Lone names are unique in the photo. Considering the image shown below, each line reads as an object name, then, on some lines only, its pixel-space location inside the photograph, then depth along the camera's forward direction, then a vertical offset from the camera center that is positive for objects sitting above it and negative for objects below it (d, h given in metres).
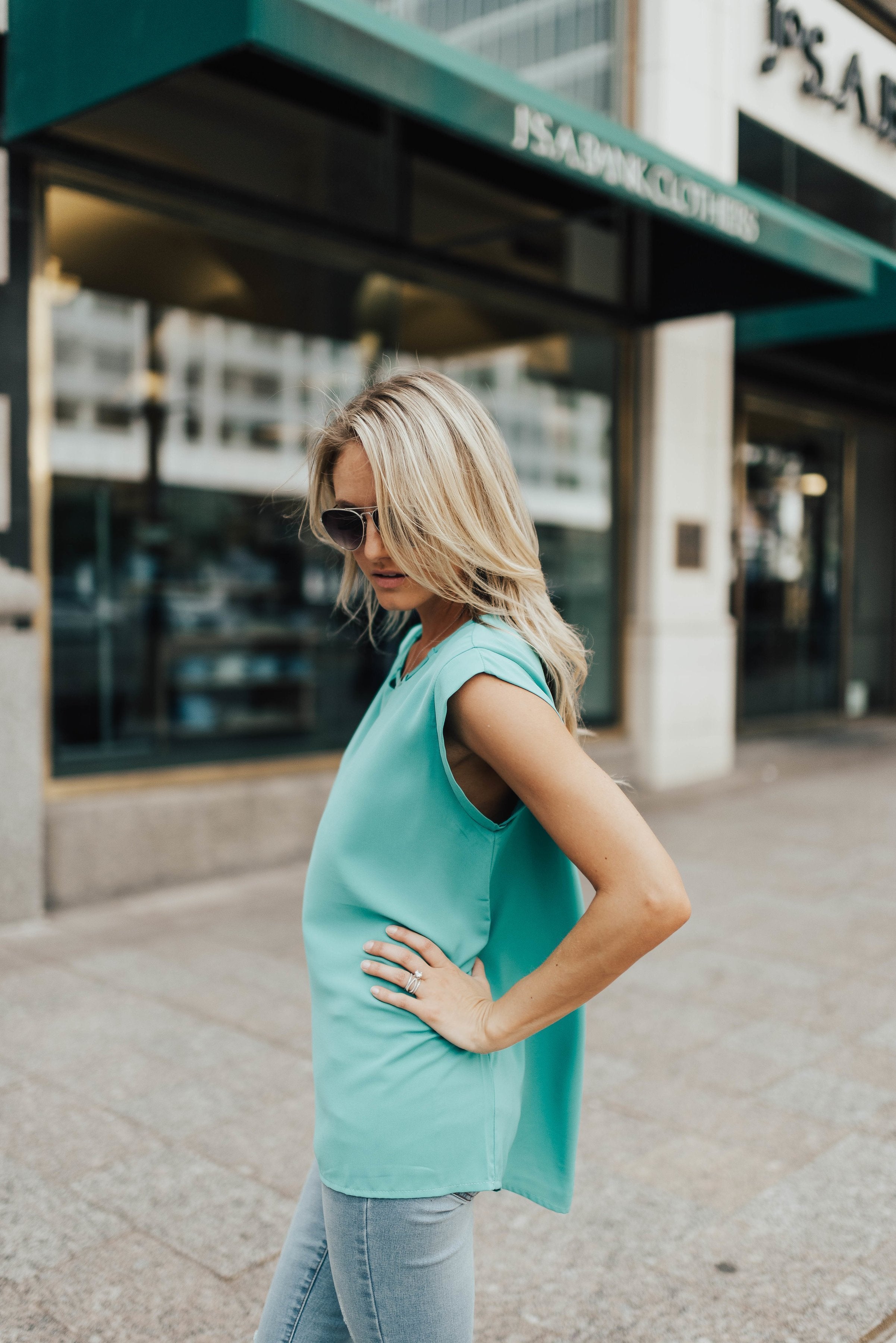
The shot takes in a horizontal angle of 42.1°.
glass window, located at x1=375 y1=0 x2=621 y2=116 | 7.81 +3.94
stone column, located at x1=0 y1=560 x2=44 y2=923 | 5.14 -0.67
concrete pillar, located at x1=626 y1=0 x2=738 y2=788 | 8.50 +1.05
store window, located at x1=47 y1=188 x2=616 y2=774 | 6.30 +0.75
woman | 1.30 -0.32
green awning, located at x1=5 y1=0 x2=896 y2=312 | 4.34 +2.21
